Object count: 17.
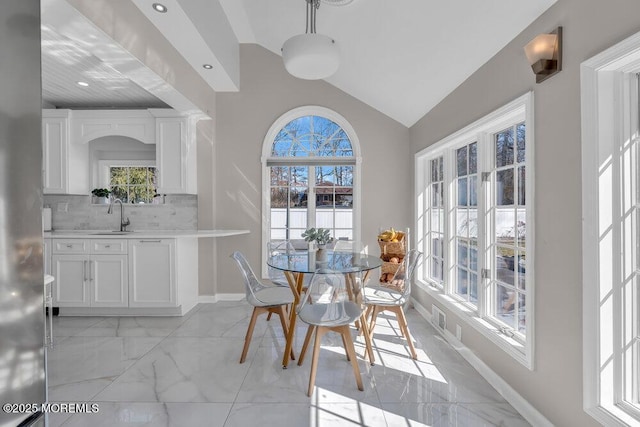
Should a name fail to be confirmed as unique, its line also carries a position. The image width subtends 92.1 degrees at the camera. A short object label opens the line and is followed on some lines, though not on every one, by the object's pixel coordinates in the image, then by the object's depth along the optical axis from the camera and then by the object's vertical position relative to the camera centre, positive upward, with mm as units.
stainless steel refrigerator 577 +5
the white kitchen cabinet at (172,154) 3840 +740
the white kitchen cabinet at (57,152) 3771 +769
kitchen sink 3564 -228
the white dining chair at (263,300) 2512 -733
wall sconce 1563 +818
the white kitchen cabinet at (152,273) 3516 -680
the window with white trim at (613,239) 1352 -127
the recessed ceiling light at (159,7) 2268 +1535
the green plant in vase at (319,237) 2736 -219
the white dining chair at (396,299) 2602 -775
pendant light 1939 +1007
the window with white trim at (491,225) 1960 -116
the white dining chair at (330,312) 2088 -727
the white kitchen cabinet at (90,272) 3498 -663
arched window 4219 +451
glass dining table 2385 -432
